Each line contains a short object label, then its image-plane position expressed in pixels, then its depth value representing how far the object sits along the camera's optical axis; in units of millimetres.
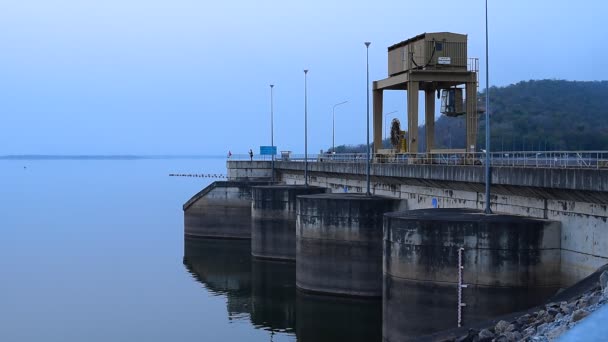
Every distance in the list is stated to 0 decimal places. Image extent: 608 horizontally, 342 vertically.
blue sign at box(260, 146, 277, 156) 78288
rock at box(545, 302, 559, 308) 17766
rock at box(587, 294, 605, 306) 15906
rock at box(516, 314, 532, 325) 17297
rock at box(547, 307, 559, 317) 16978
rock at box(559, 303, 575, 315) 16505
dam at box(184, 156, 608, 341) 23781
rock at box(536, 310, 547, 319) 17167
